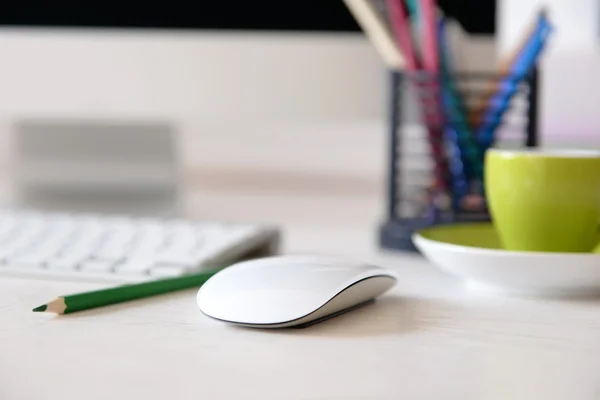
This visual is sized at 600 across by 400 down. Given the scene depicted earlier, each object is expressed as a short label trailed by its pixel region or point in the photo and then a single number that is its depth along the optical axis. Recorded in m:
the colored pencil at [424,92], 0.91
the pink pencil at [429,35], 0.90
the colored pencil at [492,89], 0.92
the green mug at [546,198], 0.79
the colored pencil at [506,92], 0.90
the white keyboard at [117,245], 0.80
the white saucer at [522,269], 0.76
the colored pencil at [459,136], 0.91
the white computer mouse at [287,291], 0.69
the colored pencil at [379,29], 0.90
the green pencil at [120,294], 0.72
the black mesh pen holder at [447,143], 0.91
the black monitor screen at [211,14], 1.03
